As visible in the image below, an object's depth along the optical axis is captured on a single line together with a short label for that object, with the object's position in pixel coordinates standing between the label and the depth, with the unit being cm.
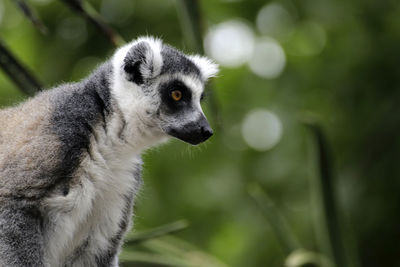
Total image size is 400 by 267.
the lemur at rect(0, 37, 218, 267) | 670
